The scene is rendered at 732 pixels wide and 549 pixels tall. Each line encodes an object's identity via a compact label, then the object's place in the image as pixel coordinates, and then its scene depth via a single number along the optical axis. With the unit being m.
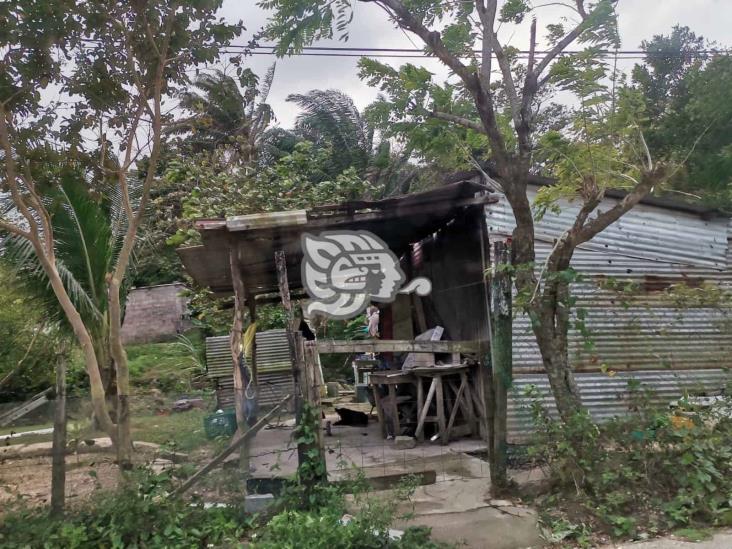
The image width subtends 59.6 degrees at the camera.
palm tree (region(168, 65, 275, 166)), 17.93
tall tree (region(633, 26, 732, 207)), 11.46
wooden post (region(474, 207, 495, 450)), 6.38
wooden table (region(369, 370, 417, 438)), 9.20
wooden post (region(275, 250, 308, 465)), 5.60
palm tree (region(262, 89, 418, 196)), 18.80
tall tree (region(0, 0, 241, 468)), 6.19
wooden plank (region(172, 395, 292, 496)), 5.34
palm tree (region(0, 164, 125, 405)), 8.49
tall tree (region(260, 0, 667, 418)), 6.02
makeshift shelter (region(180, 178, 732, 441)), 7.45
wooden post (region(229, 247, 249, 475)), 7.59
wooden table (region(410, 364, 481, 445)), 8.82
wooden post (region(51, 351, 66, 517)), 5.17
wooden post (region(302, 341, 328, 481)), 5.64
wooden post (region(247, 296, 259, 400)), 11.49
